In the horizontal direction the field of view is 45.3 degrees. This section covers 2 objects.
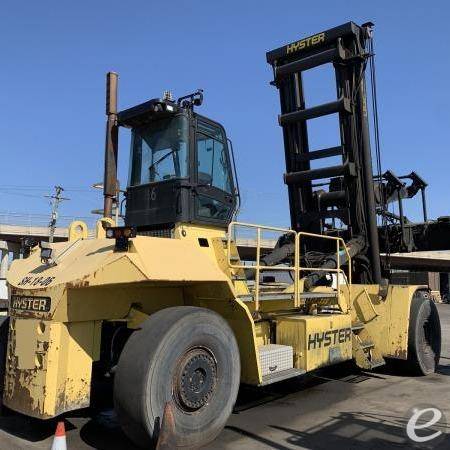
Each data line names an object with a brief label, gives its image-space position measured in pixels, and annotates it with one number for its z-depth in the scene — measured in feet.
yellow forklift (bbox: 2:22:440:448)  14.80
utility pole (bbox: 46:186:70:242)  168.08
